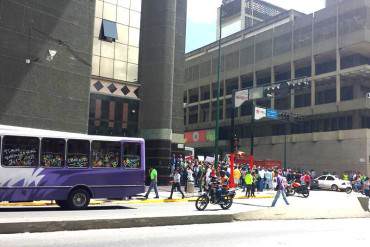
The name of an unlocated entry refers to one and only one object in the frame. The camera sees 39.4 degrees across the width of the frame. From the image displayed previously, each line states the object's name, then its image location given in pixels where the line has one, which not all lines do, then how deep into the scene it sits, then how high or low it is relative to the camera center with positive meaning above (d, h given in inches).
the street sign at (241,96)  1354.6 +196.8
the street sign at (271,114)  1827.0 +204.9
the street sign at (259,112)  1745.6 +202.8
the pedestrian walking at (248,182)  1161.7 -24.1
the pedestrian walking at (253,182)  1181.3 -26.2
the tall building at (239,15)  4055.1 +1253.3
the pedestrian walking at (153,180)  970.7 -21.8
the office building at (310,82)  2329.0 +449.3
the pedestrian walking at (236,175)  1296.1 -10.4
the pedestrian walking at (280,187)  906.4 -26.1
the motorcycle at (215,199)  800.9 -45.9
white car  1799.2 -35.0
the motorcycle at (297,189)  1284.4 -41.9
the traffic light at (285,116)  2174.5 +241.4
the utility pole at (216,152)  1250.2 +44.3
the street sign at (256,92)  1507.9 +232.4
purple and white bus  687.1 -1.0
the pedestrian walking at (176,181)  984.2 -22.7
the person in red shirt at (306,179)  1444.4 -17.4
